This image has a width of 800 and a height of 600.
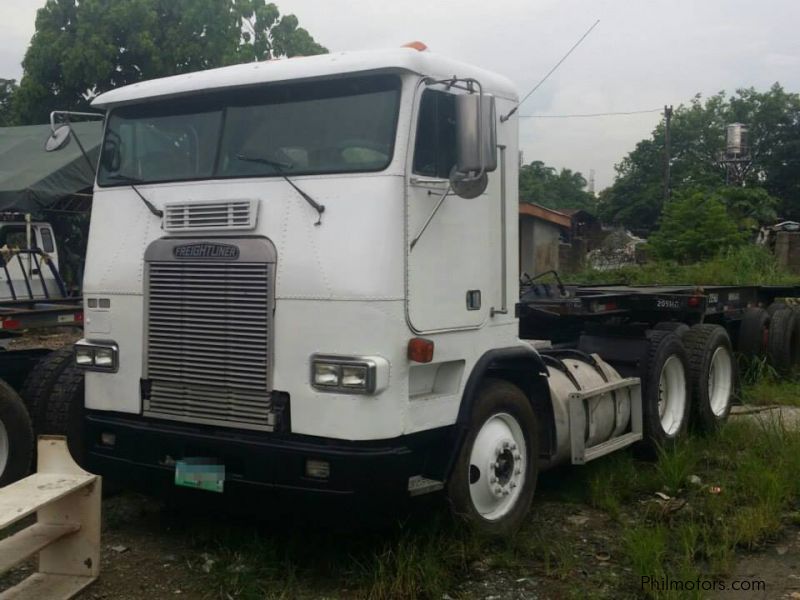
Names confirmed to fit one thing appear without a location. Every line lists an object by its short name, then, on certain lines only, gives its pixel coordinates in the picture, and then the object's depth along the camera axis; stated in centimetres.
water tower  4766
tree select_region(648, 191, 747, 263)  2373
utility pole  4488
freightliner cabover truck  461
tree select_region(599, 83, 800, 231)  5078
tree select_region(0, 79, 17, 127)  2753
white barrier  454
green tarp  1202
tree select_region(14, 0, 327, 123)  2231
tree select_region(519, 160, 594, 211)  6161
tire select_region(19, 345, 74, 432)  623
